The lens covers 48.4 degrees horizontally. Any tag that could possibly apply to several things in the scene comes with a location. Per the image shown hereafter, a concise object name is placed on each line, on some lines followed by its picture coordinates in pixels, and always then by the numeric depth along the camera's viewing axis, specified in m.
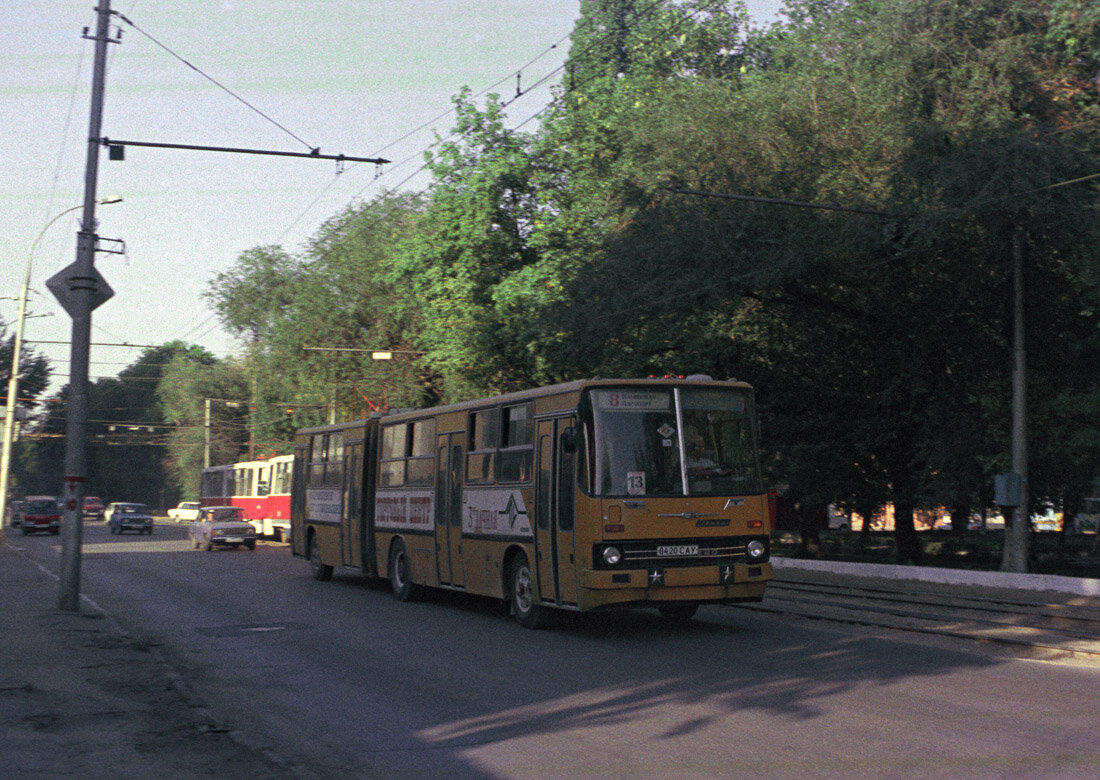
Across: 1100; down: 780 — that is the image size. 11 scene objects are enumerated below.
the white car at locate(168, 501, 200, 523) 80.24
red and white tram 47.28
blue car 59.78
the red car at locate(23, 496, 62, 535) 60.79
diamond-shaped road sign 17.00
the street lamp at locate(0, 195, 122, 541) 40.91
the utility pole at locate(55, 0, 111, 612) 17.05
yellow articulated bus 14.12
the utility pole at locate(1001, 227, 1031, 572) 23.58
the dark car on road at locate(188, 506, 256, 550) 40.16
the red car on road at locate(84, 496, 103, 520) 88.44
